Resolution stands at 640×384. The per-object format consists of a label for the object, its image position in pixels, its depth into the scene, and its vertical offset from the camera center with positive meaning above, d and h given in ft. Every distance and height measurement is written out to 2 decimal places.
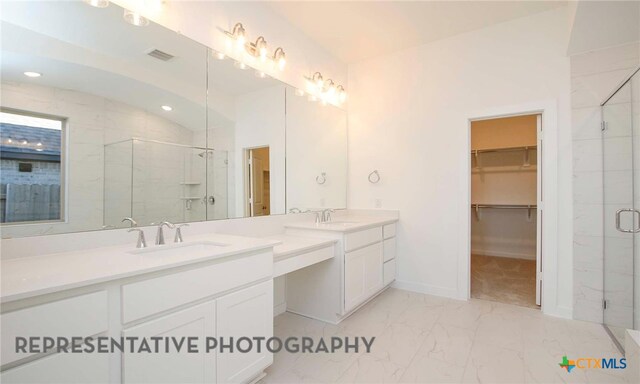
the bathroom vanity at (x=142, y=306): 3.01 -1.43
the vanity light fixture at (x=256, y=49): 7.38 +3.92
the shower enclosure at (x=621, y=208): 6.44 -0.35
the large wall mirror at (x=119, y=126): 4.36 +1.28
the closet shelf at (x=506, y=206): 14.89 -0.72
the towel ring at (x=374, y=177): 11.50 +0.62
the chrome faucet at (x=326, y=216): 10.16 -0.81
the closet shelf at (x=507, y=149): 14.57 +2.24
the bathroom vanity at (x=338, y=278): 8.01 -2.47
